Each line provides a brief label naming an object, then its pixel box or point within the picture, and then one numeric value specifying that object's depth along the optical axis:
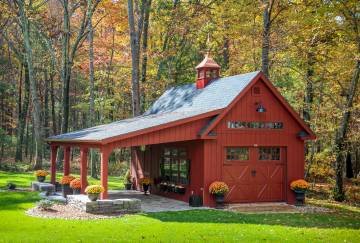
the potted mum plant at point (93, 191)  15.42
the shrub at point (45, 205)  15.60
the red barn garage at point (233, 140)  17.77
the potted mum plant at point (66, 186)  19.50
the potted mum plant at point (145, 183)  21.53
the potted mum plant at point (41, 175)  22.47
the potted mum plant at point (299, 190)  18.67
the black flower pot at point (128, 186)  24.05
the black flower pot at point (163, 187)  20.96
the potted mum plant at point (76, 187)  18.30
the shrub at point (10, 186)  21.03
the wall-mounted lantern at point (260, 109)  18.64
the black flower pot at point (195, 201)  17.61
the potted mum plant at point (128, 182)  24.06
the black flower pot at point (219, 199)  17.48
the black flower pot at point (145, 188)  21.59
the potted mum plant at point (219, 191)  17.42
